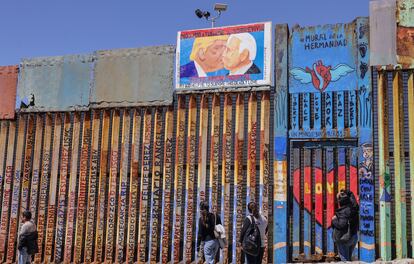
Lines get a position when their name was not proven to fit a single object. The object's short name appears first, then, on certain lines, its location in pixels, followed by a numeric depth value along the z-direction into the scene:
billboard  10.00
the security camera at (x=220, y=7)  10.72
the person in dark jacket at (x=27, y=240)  9.30
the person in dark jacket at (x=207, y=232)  8.32
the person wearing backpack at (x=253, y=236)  7.91
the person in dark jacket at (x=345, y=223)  7.72
